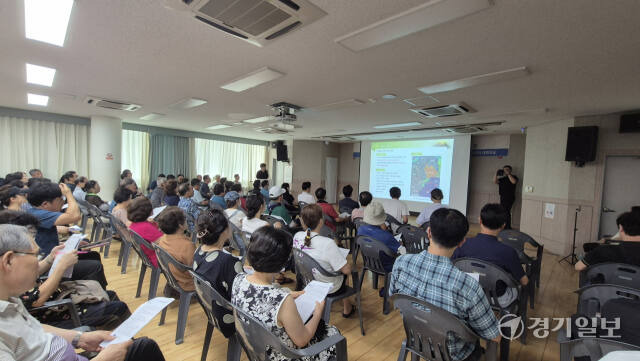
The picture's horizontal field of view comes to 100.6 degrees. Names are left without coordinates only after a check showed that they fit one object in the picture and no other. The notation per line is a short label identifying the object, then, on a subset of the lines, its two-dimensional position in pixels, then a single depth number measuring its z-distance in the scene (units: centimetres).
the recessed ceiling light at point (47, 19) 203
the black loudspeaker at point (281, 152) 1043
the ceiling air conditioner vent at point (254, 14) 181
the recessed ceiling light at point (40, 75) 348
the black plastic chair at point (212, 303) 151
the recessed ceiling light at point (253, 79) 319
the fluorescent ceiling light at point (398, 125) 636
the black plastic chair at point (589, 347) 107
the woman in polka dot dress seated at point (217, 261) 161
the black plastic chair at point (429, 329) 129
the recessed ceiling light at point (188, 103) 485
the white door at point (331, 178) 1137
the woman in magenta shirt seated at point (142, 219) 274
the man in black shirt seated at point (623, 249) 206
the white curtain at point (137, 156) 842
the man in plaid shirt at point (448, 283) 131
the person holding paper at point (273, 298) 121
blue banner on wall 774
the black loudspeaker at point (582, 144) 473
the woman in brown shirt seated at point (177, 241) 218
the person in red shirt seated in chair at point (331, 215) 423
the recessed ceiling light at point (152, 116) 648
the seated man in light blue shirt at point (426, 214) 387
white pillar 694
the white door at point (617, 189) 461
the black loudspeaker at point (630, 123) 430
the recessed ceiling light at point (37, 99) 508
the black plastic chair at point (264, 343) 110
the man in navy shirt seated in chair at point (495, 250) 203
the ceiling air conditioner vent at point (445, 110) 457
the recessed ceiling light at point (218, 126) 770
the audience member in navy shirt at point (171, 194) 464
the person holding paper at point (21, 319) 97
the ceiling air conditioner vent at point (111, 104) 507
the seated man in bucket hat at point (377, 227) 277
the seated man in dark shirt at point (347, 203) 487
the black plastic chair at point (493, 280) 192
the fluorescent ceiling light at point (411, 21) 180
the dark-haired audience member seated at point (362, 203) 411
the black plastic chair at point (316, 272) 207
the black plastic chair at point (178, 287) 206
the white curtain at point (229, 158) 995
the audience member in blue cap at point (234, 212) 353
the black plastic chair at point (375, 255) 259
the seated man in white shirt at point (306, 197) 520
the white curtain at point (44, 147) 645
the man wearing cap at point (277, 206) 399
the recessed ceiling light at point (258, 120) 604
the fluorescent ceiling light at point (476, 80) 293
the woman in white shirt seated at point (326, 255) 217
